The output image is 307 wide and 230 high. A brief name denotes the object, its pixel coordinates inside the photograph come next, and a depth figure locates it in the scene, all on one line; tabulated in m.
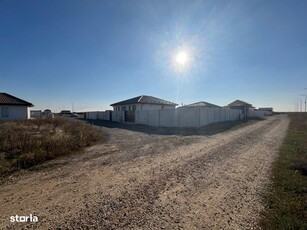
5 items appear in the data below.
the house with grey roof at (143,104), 36.89
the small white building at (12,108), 25.78
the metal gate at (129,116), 29.28
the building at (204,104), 40.81
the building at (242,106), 54.13
